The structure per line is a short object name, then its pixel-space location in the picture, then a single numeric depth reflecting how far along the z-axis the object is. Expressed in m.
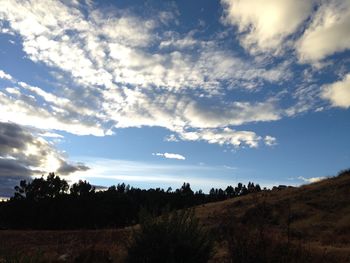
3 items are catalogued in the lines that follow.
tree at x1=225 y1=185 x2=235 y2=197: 141.75
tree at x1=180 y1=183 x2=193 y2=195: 127.44
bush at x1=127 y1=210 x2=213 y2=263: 10.29
